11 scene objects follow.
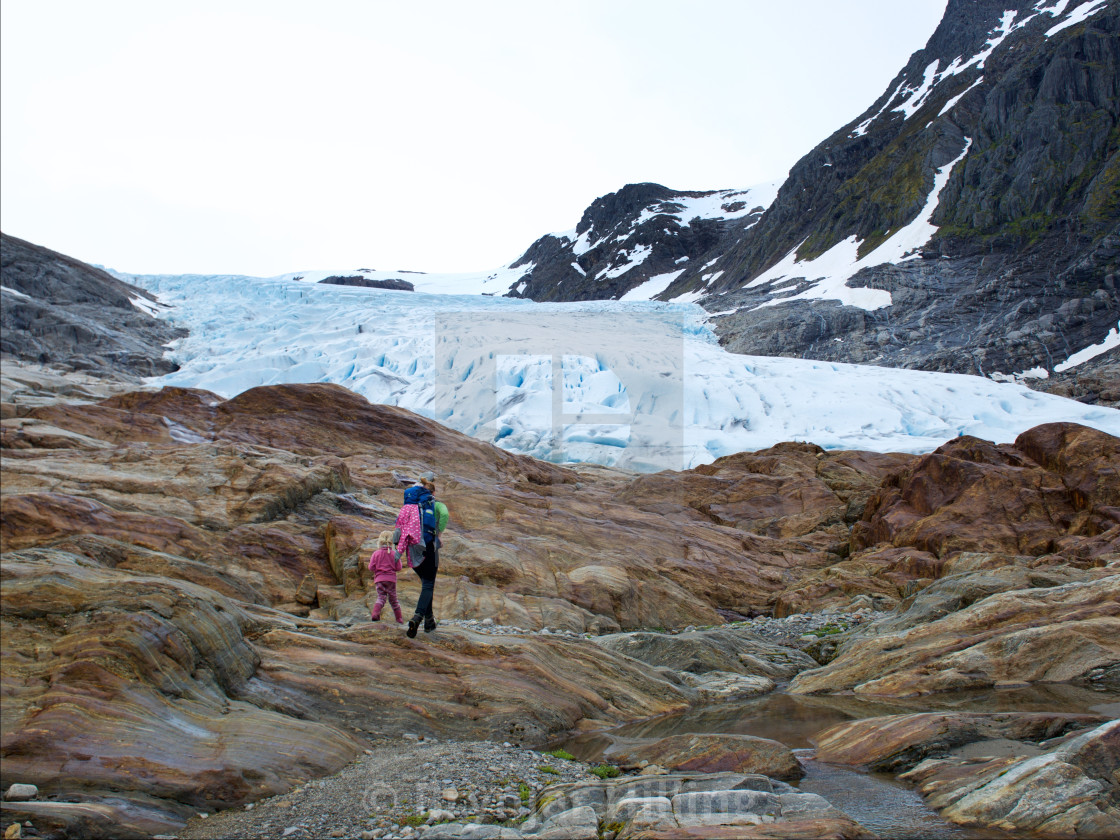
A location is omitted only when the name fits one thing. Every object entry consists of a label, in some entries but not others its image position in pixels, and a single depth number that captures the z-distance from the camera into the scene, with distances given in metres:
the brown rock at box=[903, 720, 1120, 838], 6.38
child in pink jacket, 11.31
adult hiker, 10.62
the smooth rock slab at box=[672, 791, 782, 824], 6.45
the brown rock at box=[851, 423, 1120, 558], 20.94
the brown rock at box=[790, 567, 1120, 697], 11.73
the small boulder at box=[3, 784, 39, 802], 5.75
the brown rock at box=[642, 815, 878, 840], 5.76
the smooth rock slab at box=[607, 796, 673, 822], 6.45
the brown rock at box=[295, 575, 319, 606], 15.10
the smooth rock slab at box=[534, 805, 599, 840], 6.14
